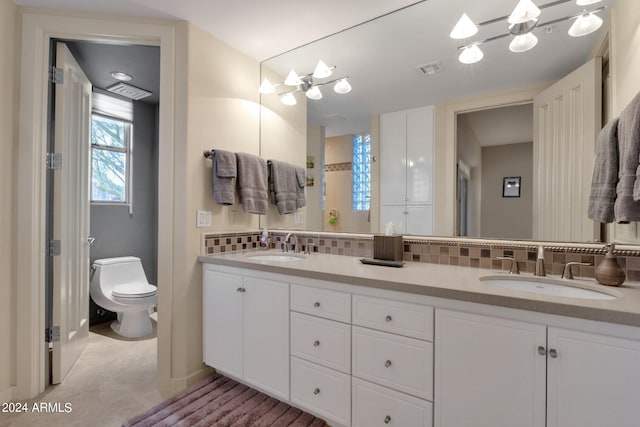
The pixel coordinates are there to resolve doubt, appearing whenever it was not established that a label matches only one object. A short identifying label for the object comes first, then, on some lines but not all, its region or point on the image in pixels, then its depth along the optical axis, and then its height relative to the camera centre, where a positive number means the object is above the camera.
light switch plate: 1.89 -0.04
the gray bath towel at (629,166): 0.97 +0.18
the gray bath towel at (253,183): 2.05 +0.22
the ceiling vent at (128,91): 2.75 +1.20
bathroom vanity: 0.87 -0.51
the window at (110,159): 2.88 +0.54
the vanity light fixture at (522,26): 1.31 +0.93
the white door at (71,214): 1.84 -0.02
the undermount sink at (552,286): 1.09 -0.30
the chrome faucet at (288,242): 2.18 -0.22
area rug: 1.50 -1.10
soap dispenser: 1.09 -0.21
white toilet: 2.52 -0.74
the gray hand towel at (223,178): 1.90 +0.23
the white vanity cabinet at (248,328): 1.54 -0.67
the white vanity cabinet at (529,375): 0.84 -0.52
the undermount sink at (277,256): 2.03 -0.31
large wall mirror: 1.38 +0.62
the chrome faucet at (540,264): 1.27 -0.21
